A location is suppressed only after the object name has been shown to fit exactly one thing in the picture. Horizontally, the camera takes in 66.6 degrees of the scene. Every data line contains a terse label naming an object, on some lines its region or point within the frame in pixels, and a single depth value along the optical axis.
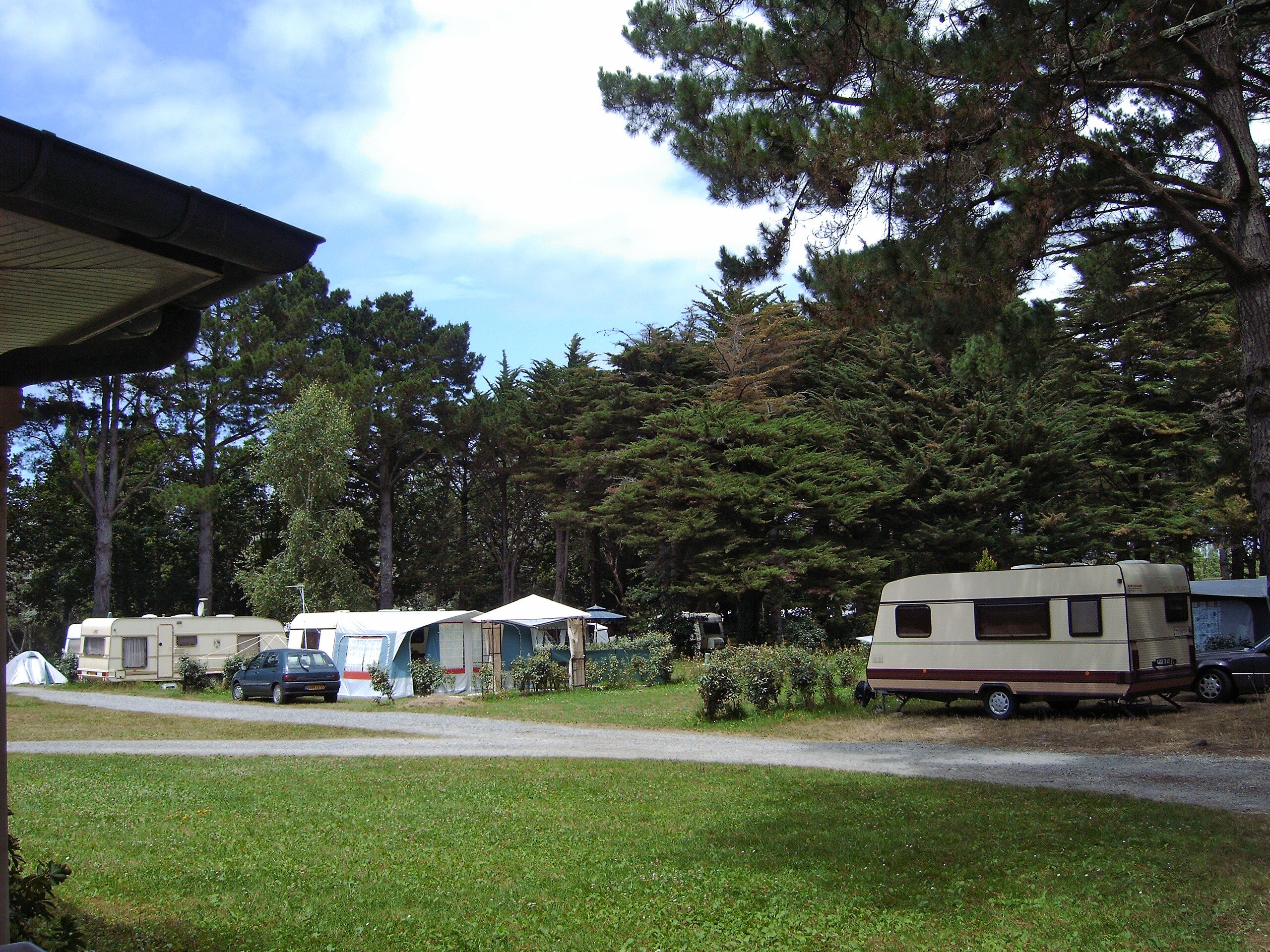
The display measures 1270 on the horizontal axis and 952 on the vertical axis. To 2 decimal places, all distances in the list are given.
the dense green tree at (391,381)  42.62
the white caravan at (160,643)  29.34
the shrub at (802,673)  16.92
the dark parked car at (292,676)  22.86
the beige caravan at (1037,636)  14.48
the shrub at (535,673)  23.77
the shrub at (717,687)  16.39
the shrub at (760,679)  16.61
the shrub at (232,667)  26.58
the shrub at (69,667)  32.43
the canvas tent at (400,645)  23.80
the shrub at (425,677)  23.55
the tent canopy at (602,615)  33.22
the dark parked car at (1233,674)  16.25
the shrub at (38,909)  3.90
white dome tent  32.56
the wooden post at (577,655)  24.89
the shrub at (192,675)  27.38
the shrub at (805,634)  32.47
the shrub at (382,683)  23.19
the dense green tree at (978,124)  9.28
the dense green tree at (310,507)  37.59
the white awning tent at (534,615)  25.63
